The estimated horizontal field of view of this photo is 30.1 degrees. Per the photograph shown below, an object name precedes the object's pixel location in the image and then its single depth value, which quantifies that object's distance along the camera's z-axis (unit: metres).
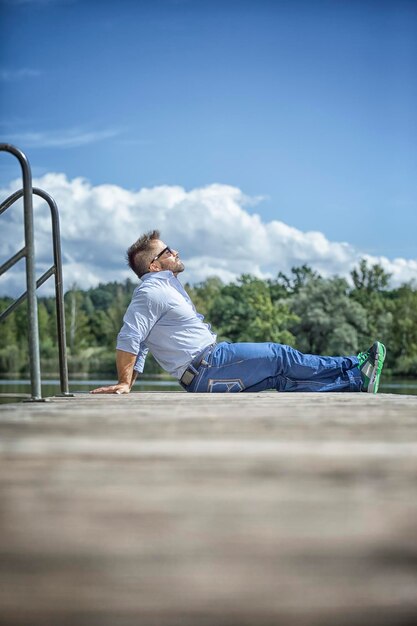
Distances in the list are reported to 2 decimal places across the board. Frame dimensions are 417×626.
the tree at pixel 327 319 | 38.38
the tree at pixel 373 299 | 42.12
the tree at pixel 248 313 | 40.34
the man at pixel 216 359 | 3.72
